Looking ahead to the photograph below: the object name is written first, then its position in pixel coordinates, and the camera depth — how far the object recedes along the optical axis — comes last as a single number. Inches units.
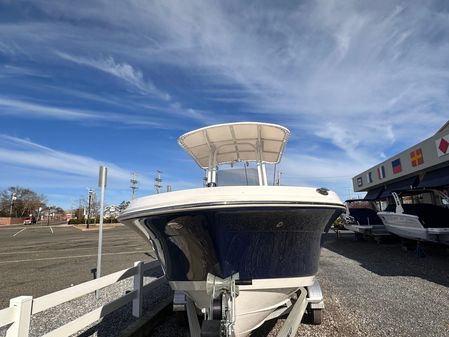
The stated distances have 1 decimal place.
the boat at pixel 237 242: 116.2
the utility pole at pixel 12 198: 2934.5
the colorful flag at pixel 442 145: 459.8
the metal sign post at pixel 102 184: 243.9
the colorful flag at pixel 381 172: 708.0
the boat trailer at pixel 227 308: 105.3
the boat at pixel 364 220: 556.1
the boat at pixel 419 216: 370.6
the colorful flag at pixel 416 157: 534.9
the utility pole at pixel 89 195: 1903.3
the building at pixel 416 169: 472.7
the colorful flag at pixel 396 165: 624.7
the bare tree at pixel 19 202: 3124.5
